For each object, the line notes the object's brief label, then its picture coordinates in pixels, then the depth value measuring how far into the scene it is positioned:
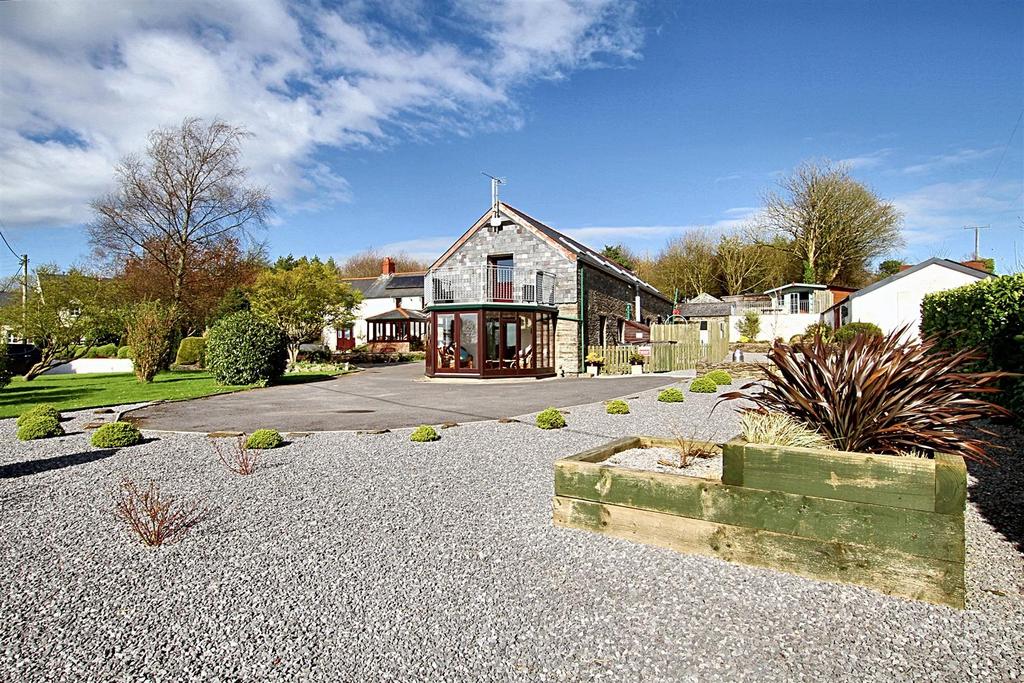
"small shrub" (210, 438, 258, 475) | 6.32
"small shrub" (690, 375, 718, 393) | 13.64
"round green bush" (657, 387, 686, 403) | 12.16
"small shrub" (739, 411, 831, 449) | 3.86
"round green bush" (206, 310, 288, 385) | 17.38
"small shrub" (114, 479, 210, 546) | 4.30
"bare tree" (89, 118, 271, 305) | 28.77
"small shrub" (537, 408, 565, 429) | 8.95
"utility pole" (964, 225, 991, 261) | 36.11
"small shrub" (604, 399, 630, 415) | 10.52
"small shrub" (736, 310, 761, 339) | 37.66
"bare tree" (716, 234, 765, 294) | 47.50
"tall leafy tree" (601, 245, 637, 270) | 52.31
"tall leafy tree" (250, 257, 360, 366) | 25.09
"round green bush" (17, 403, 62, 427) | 8.50
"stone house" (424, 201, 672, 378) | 20.69
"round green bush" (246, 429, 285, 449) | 7.47
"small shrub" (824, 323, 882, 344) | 20.44
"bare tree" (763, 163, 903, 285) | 40.94
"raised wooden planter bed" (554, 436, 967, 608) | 3.19
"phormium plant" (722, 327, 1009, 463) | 4.01
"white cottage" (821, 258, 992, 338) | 24.08
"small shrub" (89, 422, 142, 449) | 7.51
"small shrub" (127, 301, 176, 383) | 17.89
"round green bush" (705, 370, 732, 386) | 15.42
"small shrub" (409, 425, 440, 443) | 7.92
